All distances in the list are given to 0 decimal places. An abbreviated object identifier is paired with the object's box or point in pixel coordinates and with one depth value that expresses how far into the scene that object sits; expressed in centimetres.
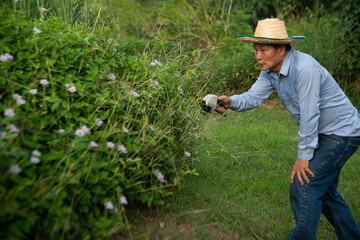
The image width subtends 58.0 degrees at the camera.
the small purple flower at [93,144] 194
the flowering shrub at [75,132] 175
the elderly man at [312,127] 249
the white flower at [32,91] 200
